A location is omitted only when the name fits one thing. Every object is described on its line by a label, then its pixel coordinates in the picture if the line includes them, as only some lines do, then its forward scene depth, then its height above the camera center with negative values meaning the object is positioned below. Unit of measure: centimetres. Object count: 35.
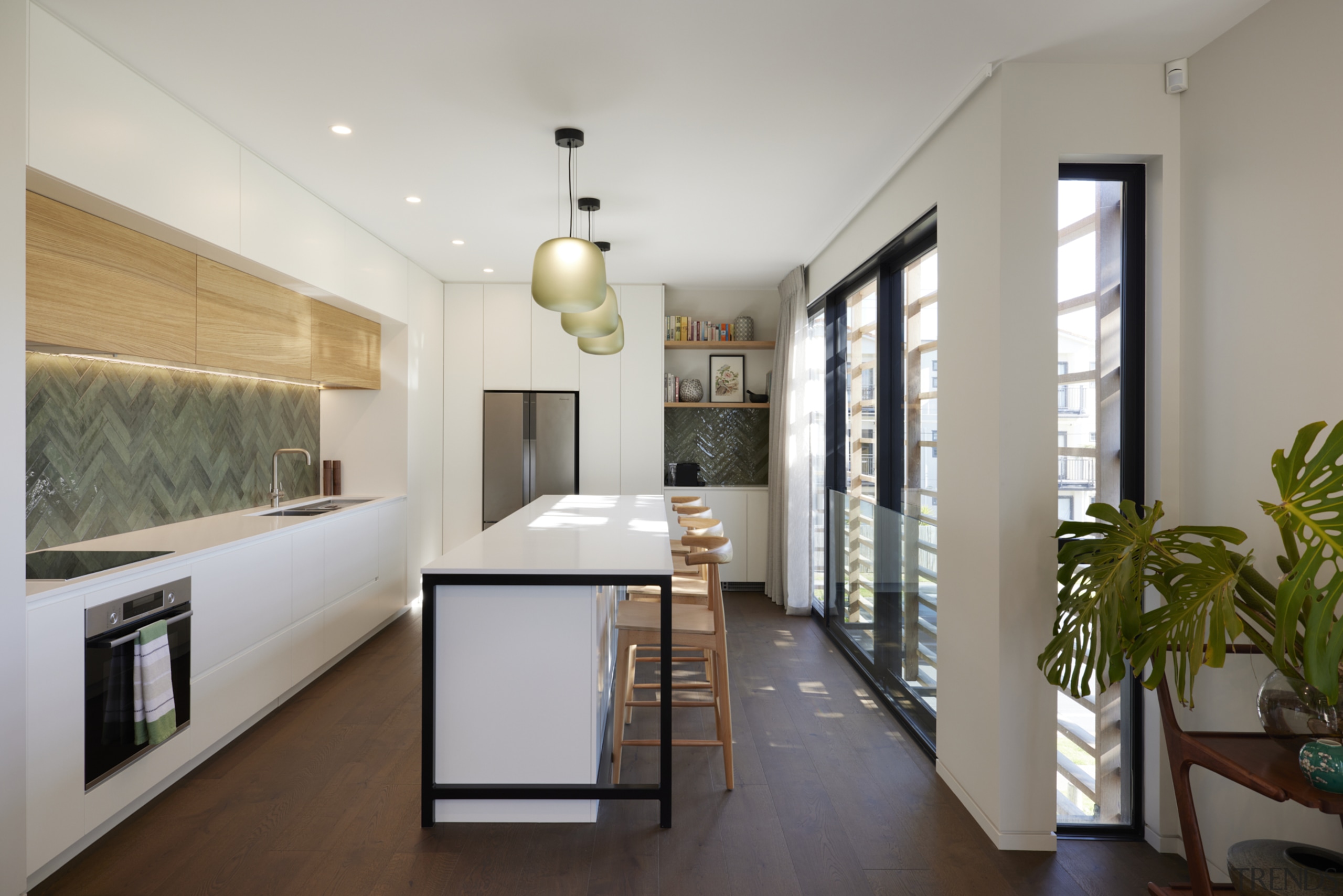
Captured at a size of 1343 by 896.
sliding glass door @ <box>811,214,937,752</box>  323 -16
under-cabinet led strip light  288 +38
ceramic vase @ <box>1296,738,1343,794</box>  149 -68
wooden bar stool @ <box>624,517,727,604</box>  327 -69
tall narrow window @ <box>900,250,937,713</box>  317 -19
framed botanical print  632 +56
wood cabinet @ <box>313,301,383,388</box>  425 +62
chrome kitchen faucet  415 -24
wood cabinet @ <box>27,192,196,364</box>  230 +57
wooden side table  155 -75
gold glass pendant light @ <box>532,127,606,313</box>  251 +60
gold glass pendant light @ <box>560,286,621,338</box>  346 +60
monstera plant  149 -37
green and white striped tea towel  241 -83
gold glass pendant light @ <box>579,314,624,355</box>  413 +60
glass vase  163 -64
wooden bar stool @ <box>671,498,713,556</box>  442 -40
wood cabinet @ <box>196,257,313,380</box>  316 +60
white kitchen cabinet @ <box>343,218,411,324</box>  428 +111
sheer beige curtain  531 -9
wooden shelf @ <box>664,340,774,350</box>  604 +85
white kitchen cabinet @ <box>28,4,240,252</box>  214 +106
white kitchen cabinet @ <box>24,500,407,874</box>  209 -83
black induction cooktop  232 -41
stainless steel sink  410 -38
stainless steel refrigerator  598 -2
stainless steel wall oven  225 -76
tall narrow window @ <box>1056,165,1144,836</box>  246 +19
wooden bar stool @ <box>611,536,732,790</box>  262 -71
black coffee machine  616 -27
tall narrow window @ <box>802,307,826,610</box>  520 +9
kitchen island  243 -86
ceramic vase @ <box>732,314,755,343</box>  620 +101
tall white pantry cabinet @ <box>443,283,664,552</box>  599 +53
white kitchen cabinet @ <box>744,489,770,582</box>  609 -72
